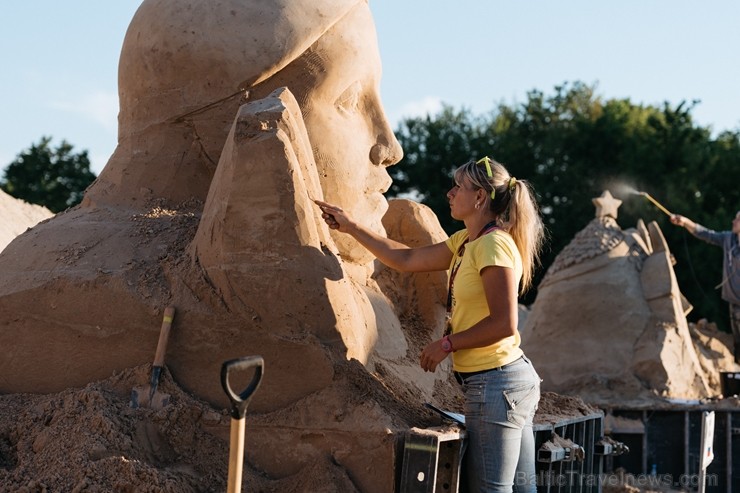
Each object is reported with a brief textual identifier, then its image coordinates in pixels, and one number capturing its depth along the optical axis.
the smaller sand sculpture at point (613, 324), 11.19
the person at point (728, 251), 11.43
